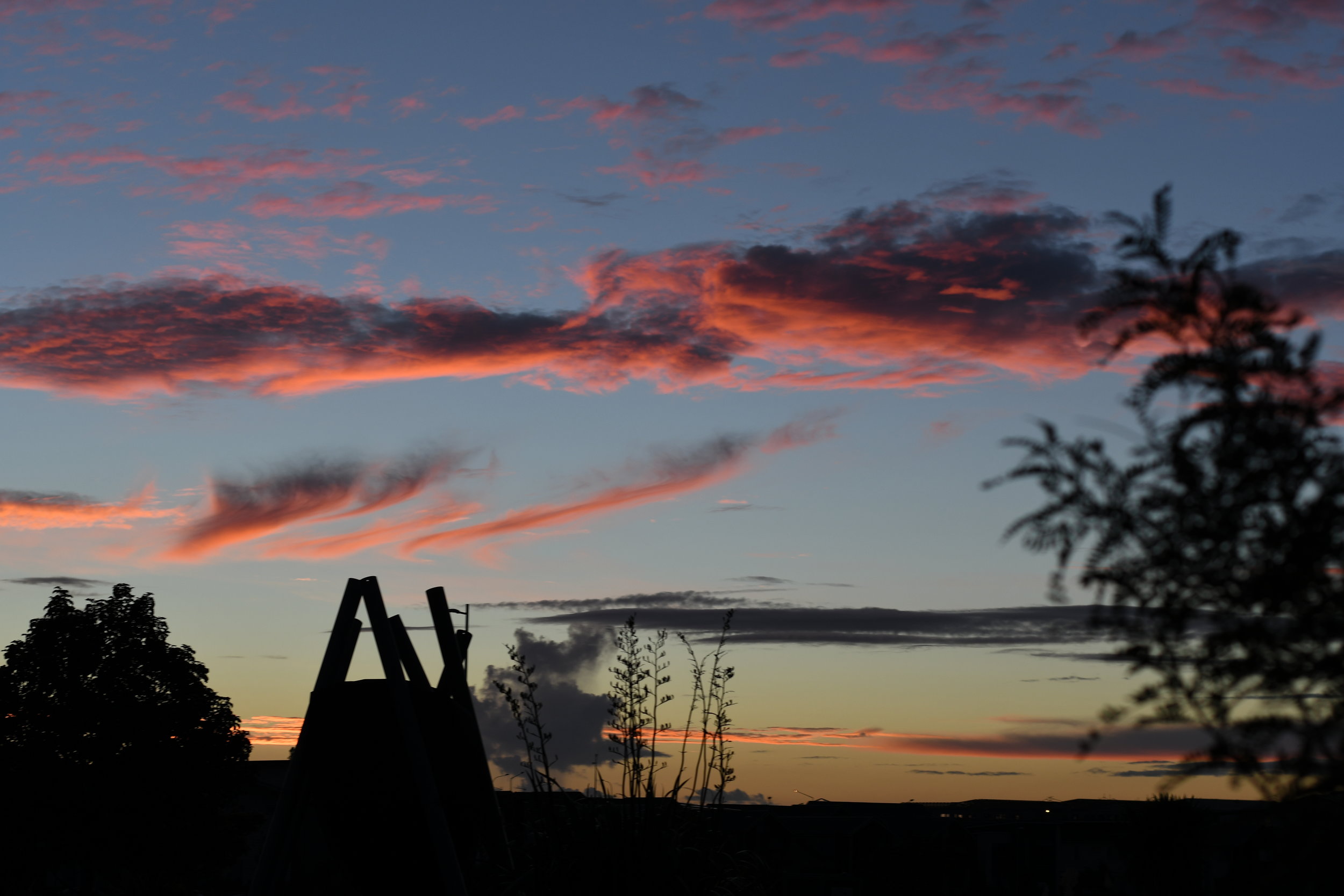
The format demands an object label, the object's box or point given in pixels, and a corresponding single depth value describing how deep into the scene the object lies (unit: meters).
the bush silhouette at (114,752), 37.53
